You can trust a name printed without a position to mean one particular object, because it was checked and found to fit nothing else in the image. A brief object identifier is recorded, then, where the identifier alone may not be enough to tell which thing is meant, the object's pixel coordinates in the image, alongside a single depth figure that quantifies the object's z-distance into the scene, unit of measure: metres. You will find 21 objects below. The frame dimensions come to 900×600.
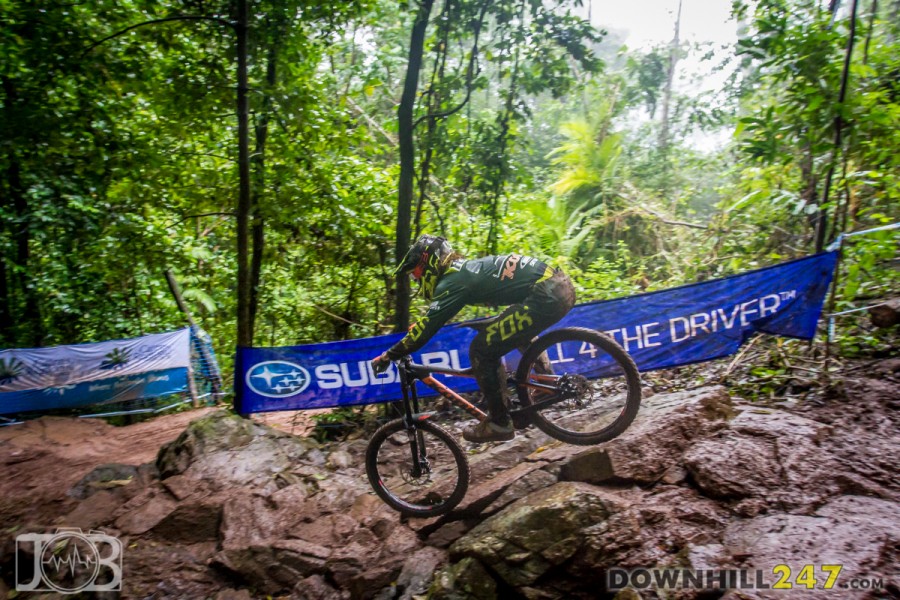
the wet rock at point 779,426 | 3.97
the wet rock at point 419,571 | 3.78
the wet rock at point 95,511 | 4.72
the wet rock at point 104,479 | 5.29
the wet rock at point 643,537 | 3.30
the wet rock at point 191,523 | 4.65
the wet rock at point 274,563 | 4.26
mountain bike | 3.94
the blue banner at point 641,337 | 5.36
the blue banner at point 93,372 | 8.78
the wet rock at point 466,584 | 3.49
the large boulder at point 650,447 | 3.88
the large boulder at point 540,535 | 3.43
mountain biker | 3.91
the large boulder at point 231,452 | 5.14
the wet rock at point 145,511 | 4.66
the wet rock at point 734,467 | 3.57
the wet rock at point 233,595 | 4.14
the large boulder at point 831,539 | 2.71
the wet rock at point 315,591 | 4.08
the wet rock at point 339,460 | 5.59
